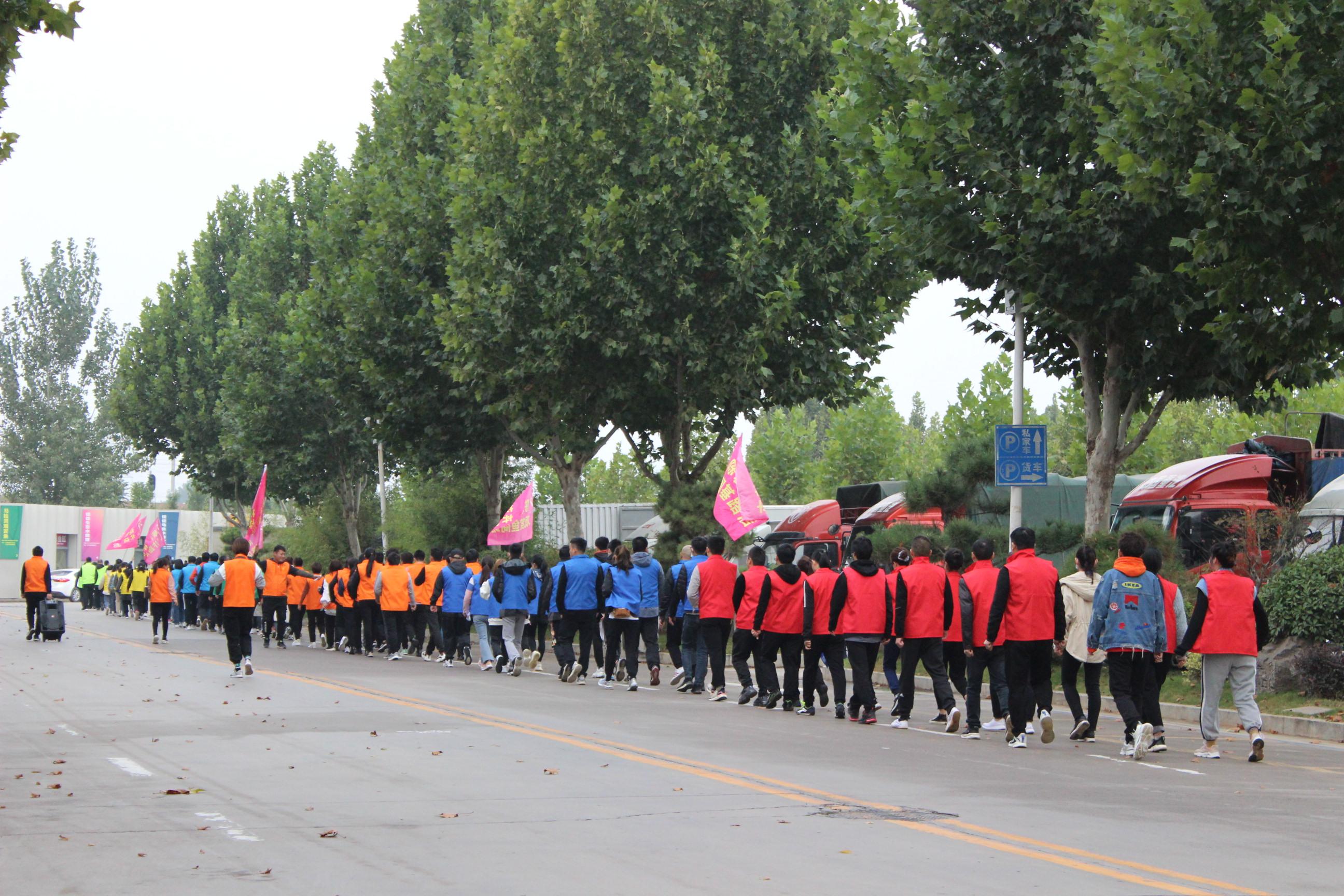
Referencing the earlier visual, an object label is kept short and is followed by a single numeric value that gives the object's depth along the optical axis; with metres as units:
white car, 73.50
